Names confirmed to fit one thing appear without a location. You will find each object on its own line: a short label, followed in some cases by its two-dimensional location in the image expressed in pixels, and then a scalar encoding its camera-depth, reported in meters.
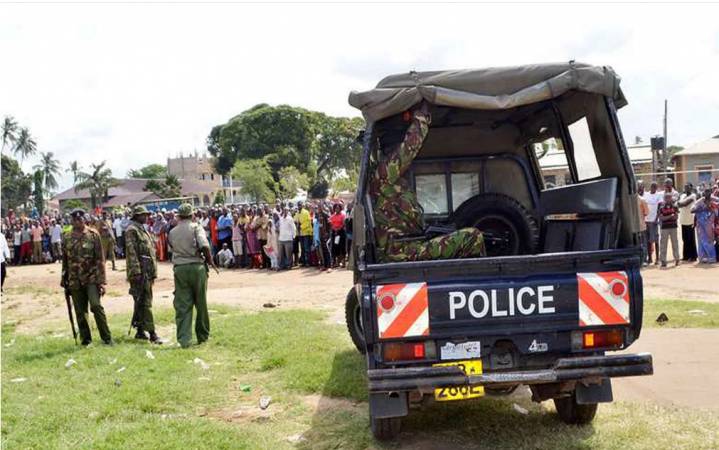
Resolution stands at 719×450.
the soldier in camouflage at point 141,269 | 9.53
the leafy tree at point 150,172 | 118.44
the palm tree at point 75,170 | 77.31
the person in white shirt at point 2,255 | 14.48
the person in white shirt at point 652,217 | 14.96
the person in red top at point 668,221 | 14.66
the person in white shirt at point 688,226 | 15.12
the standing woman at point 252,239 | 20.89
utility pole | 28.94
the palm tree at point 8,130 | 71.56
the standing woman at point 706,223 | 14.43
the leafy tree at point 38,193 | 73.62
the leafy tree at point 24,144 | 75.96
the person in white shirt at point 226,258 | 21.83
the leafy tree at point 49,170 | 80.06
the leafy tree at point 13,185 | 67.44
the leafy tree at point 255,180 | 54.44
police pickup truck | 4.61
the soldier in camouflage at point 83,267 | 9.21
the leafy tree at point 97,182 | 77.31
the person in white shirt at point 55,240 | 28.53
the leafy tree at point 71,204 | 69.47
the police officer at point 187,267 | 9.07
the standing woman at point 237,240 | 21.53
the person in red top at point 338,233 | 17.84
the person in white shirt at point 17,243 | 29.05
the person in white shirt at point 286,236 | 19.20
